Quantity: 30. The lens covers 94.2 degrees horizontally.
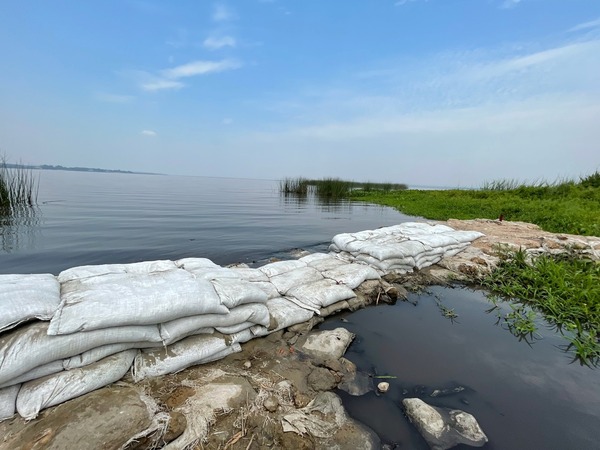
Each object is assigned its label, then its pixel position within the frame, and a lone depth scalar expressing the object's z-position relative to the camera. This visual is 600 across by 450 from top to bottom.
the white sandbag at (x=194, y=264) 3.53
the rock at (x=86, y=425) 1.50
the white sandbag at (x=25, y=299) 1.78
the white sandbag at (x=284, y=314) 3.02
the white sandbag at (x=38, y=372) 1.71
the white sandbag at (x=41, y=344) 1.65
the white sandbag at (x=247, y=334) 2.61
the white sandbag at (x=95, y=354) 1.89
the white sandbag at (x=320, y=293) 3.48
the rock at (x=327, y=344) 2.74
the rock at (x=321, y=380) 2.33
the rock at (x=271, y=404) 1.96
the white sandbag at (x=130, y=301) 1.93
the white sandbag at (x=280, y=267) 4.07
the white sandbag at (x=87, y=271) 2.64
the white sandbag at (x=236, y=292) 2.61
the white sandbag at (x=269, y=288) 3.49
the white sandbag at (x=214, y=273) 3.02
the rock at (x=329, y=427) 1.84
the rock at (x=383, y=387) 2.37
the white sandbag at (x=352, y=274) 4.04
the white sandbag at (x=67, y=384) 1.69
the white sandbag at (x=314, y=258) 4.70
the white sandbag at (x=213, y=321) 2.27
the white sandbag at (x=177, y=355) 2.12
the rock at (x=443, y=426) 1.93
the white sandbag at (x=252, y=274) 3.75
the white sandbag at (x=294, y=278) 3.68
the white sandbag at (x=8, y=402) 1.64
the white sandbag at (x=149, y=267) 3.17
